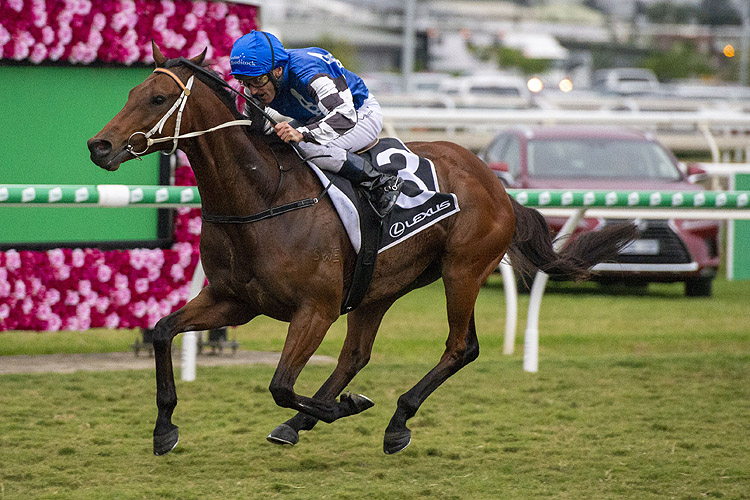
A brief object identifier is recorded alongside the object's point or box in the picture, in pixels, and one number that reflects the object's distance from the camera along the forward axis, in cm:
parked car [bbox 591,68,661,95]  7441
